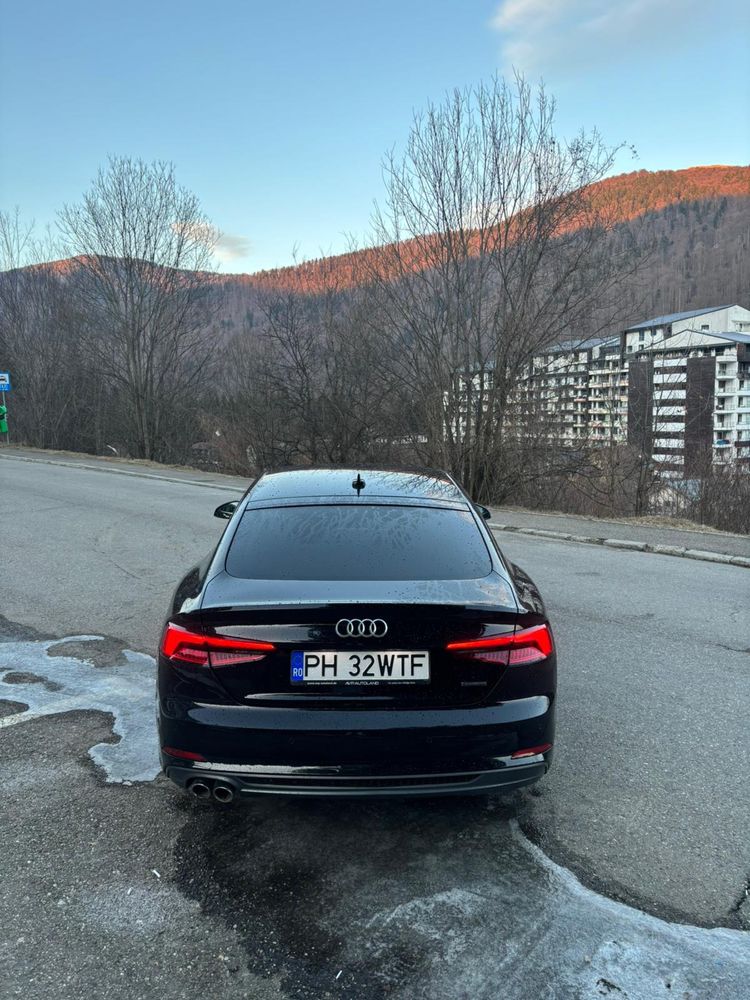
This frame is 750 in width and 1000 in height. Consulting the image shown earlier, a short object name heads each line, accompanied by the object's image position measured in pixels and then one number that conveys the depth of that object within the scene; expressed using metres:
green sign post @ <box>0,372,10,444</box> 28.88
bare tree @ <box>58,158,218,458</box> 27.08
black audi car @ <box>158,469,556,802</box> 2.70
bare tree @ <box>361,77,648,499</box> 15.34
